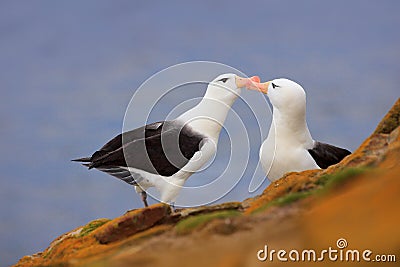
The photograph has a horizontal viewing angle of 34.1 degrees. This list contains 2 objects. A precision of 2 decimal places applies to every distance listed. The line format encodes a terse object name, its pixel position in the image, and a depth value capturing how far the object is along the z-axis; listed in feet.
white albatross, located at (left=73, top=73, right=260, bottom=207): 35.22
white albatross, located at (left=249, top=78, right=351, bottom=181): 37.78
